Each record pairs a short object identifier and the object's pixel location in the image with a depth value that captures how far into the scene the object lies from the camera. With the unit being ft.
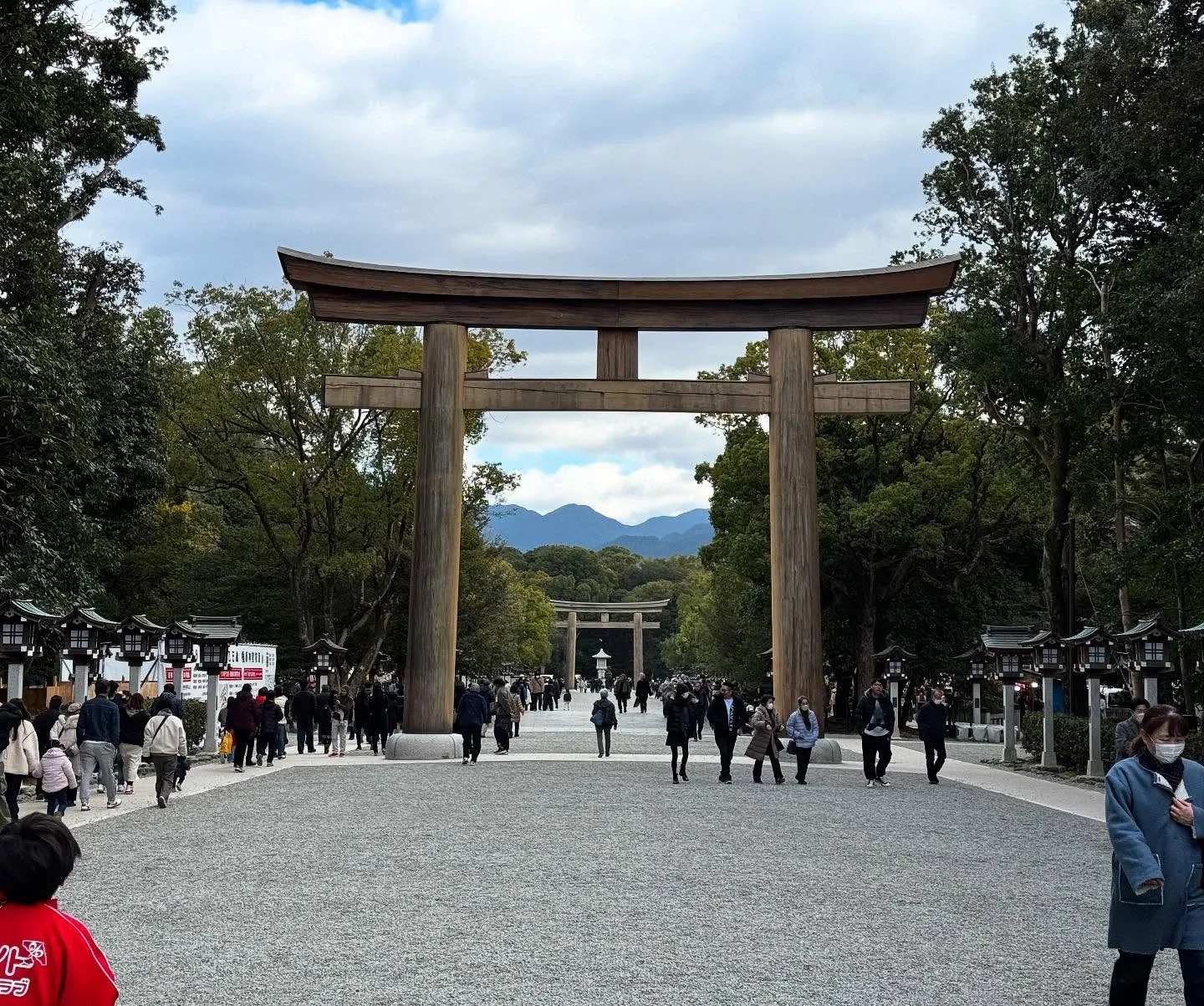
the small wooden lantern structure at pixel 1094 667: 67.56
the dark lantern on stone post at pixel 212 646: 75.15
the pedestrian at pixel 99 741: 50.42
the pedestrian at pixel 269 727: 71.82
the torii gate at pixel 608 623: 327.06
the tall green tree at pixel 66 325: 52.70
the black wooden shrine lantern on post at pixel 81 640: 63.62
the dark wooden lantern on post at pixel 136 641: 70.79
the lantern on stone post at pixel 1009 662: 82.23
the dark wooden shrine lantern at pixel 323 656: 95.55
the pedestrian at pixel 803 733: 61.77
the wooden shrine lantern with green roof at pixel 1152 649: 60.95
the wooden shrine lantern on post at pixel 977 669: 95.40
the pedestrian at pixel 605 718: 76.74
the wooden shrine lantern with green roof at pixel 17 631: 57.36
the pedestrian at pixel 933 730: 64.39
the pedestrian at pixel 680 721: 62.03
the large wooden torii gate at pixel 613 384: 72.13
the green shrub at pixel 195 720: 80.48
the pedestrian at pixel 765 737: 60.49
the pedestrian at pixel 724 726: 61.00
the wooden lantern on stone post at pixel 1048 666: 73.82
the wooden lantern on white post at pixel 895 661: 100.42
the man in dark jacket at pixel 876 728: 61.21
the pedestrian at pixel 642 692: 160.25
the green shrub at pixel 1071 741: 73.10
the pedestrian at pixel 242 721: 65.46
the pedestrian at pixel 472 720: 70.95
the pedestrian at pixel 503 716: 78.79
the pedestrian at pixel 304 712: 81.82
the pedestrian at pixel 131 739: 55.47
